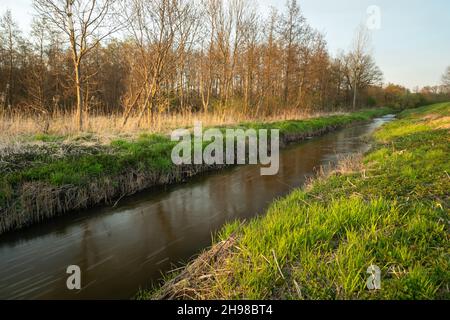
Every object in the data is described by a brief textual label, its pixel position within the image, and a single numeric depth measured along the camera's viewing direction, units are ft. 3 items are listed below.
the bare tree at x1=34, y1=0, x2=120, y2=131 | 33.63
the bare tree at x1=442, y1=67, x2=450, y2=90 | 205.36
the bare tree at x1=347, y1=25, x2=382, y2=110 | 133.08
